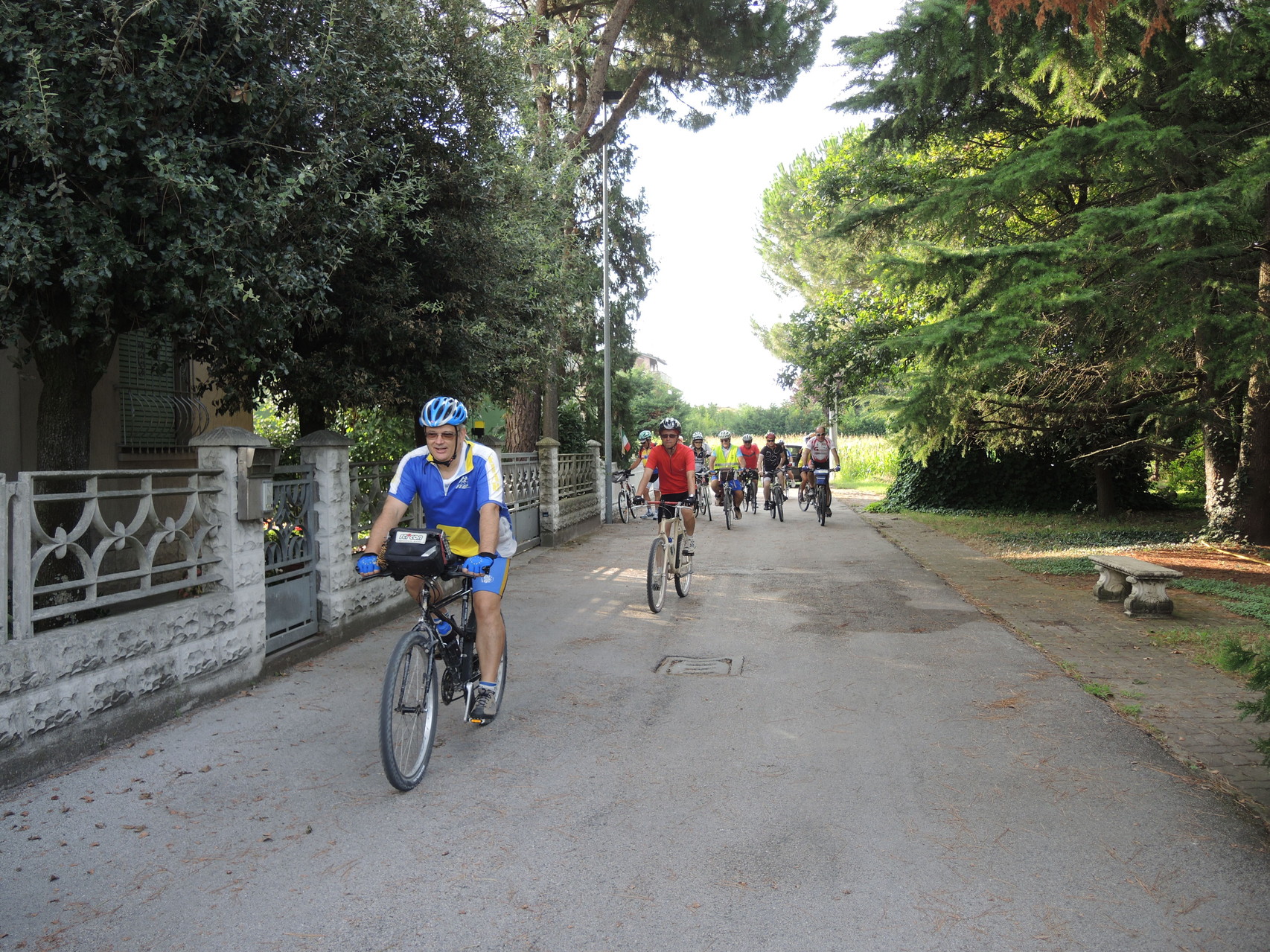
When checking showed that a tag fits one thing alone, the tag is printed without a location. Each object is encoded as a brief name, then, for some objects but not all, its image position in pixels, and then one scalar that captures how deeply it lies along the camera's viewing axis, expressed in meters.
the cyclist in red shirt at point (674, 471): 10.77
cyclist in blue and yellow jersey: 5.15
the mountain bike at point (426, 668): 4.57
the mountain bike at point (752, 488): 23.27
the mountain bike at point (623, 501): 22.14
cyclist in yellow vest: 20.30
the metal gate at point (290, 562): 7.50
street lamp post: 21.03
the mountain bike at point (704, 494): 21.91
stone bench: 9.21
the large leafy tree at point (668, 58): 20.09
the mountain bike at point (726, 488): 19.89
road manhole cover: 7.27
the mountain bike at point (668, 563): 9.83
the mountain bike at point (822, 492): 20.41
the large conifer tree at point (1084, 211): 10.24
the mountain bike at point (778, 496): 21.97
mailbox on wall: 6.85
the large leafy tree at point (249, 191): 5.97
